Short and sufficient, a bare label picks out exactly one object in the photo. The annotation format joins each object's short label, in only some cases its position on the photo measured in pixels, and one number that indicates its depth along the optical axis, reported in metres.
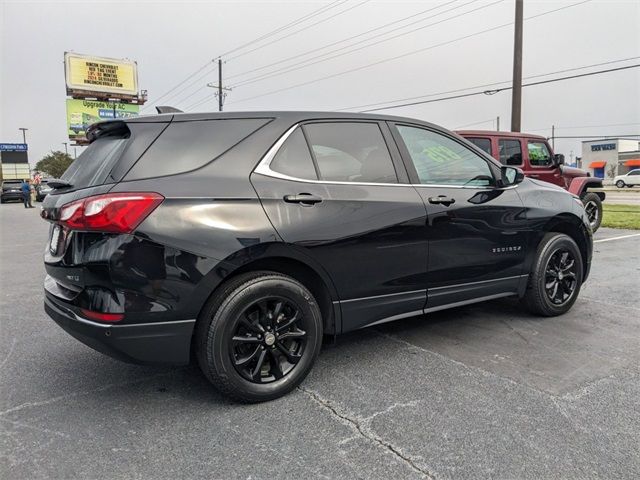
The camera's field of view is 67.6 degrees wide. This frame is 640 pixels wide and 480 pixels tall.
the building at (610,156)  63.84
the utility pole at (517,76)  15.55
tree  76.06
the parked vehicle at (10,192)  38.66
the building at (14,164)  49.88
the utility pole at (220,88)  36.09
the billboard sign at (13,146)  60.28
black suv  2.53
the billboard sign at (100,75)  58.97
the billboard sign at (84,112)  57.84
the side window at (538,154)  8.92
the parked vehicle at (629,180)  40.72
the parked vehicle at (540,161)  8.28
